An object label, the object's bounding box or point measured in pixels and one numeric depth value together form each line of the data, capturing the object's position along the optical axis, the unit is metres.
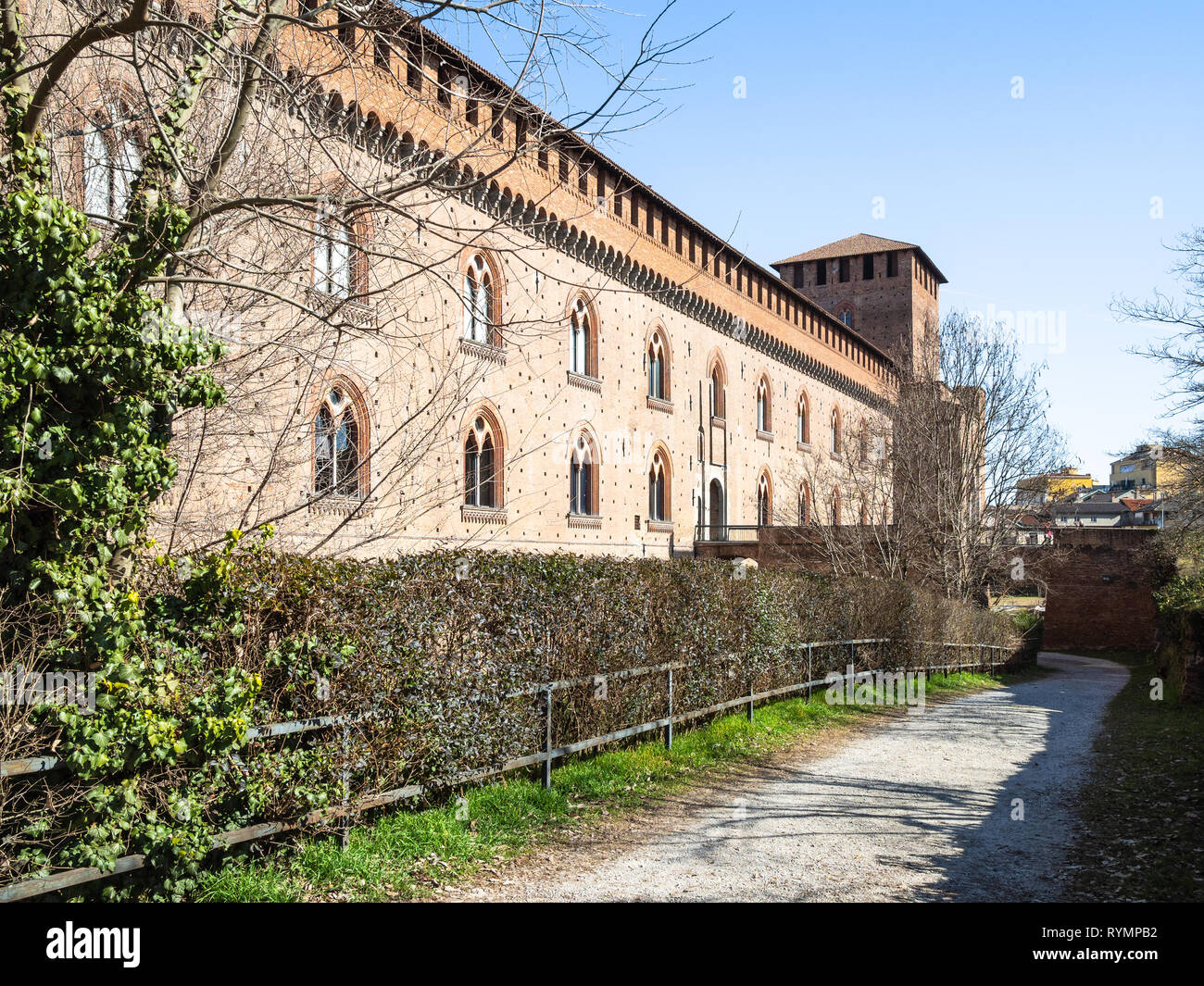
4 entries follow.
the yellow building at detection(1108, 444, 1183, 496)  94.75
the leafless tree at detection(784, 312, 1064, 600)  23.61
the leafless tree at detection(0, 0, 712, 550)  4.82
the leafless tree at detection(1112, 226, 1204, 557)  19.24
